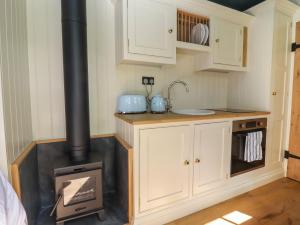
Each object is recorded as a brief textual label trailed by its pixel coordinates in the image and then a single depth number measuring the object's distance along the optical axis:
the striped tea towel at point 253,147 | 2.00
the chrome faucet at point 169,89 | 2.19
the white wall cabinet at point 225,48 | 2.08
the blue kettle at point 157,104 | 1.91
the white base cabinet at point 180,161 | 1.46
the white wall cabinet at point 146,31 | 1.62
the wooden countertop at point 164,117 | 1.40
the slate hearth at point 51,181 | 1.38
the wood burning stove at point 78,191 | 1.35
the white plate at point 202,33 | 2.01
